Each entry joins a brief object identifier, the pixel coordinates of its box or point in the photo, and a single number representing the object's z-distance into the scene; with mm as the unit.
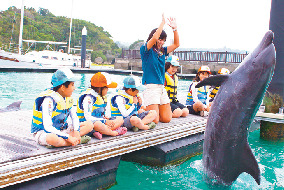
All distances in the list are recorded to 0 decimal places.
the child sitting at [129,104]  5246
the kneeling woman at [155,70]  5551
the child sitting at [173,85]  6578
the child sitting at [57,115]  3936
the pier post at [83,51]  31906
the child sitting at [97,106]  4707
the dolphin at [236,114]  3883
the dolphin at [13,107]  6922
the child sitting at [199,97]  7170
